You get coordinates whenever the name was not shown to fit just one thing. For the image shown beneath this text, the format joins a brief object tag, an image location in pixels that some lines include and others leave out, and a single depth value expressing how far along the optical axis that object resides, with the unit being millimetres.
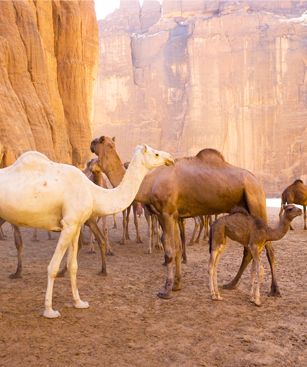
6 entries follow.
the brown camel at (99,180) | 8015
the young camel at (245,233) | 5168
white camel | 4367
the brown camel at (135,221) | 10625
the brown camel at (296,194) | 13297
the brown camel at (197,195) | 5562
